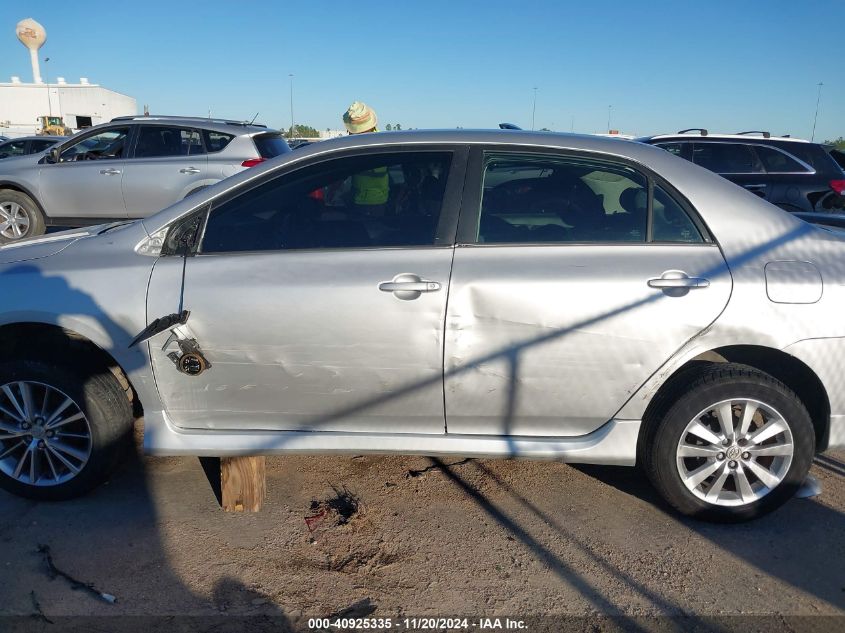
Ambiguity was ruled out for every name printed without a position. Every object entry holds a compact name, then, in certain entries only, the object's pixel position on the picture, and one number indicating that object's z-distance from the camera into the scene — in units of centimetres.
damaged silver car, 282
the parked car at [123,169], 855
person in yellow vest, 308
